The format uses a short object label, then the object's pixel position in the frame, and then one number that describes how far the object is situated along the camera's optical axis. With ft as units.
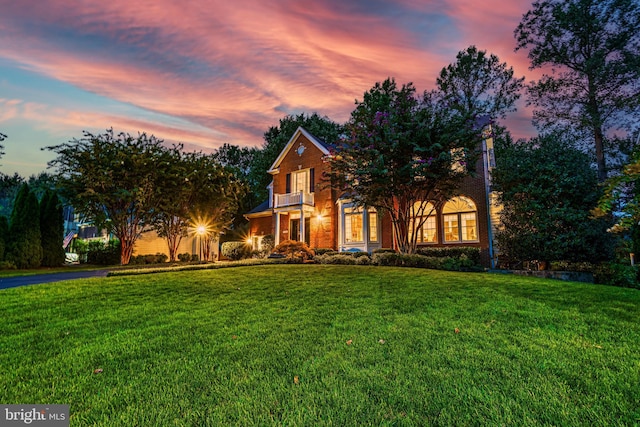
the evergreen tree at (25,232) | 46.29
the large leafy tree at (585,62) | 50.88
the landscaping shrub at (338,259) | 40.66
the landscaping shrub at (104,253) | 60.85
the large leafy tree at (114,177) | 47.73
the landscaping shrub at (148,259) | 62.75
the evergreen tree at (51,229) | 50.75
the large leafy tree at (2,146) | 45.80
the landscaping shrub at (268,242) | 67.00
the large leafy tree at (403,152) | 38.04
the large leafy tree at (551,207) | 33.09
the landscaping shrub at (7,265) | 43.78
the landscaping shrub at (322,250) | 53.93
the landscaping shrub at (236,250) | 70.44
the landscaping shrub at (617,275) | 28.91
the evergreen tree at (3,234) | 45.22
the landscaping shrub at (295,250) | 45.57
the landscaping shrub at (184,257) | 73.82
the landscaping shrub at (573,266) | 32.20
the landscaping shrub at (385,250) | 46.61
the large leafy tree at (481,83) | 79.00
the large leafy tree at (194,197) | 55.62
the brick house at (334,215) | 48.37
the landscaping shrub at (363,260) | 39.39
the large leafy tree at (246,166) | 103.65
